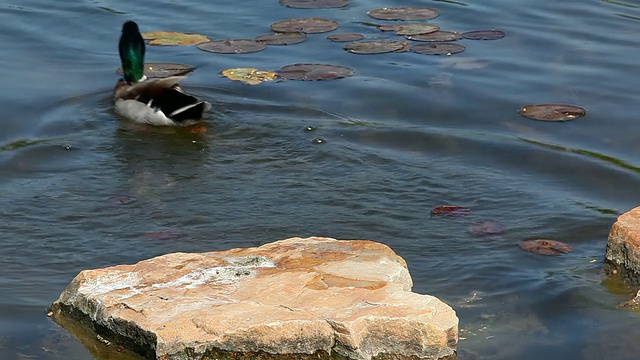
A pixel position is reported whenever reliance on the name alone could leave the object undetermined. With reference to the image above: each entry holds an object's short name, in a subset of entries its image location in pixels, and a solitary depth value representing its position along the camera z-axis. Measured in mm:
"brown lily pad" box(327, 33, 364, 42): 20141
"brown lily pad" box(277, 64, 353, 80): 18141
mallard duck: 16500
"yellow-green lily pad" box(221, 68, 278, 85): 18016
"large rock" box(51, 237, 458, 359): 8664
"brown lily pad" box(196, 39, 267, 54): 19594
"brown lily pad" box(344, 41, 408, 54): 19500
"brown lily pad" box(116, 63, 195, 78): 18750
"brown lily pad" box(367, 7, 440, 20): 21391
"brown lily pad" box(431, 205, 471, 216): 12906
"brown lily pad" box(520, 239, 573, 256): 11711
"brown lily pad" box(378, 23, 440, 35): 20469
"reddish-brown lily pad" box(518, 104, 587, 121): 16375
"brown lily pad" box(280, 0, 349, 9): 22266
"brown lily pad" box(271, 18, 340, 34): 20656
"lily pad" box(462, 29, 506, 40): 20234
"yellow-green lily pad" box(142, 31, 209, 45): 20156
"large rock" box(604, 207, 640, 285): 10625
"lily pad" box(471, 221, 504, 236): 12312
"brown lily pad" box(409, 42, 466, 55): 19344
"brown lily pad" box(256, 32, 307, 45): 20000
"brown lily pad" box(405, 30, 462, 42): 20031
